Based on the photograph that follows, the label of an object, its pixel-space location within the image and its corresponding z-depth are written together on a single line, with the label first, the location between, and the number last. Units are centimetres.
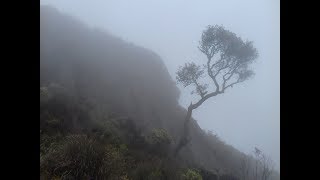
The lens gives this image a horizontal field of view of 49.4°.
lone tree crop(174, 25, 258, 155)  2720
